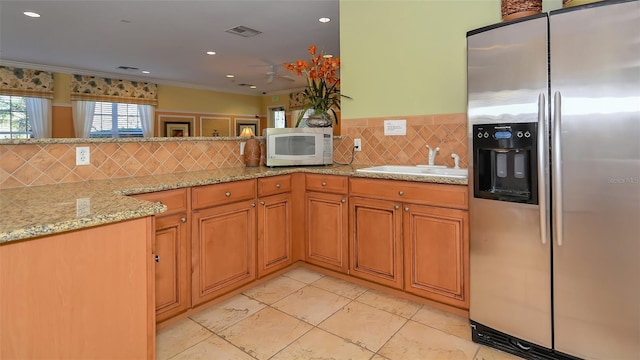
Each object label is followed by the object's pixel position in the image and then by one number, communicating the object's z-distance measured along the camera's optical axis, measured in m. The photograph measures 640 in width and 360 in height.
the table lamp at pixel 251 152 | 2.82
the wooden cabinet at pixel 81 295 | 1.01
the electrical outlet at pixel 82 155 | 2.01
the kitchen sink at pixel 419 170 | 2.37
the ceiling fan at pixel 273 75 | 6.69
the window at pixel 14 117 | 6.28
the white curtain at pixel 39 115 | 6.47
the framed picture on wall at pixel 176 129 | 8.47
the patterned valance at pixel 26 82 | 6.16
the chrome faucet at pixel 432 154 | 2.54
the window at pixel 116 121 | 7.39
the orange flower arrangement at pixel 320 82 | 3.04
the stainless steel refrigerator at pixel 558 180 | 1.39
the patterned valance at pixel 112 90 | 6.98
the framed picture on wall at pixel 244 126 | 9.94
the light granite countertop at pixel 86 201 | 1.04
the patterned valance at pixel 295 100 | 9.20
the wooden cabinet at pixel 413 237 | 2.02
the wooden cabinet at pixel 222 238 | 2.09
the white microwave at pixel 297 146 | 2.73
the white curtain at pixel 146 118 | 8.05
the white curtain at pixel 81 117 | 6.98
